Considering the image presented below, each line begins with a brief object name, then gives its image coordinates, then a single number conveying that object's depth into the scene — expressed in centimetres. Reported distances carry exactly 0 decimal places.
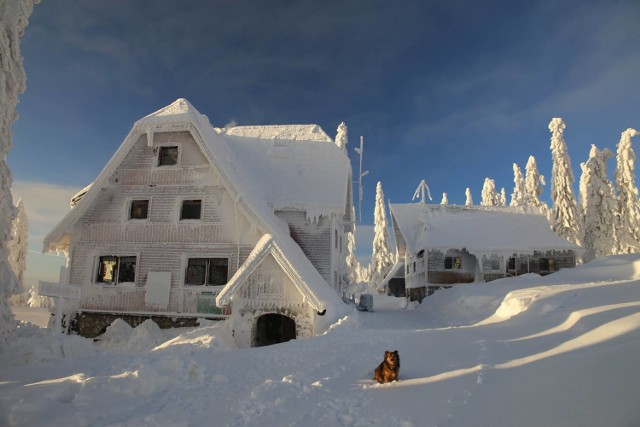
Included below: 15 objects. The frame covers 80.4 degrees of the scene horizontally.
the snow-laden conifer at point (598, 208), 3731
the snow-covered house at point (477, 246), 3142
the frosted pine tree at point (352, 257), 7589
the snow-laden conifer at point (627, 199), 3625
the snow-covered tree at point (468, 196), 8059
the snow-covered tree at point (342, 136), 3816
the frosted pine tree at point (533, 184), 5447
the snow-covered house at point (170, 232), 1659
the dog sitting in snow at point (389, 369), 720
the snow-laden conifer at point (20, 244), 4703
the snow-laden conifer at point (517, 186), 6475
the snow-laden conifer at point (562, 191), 3988
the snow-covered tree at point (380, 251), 5772
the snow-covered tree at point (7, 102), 807
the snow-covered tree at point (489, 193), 6700
